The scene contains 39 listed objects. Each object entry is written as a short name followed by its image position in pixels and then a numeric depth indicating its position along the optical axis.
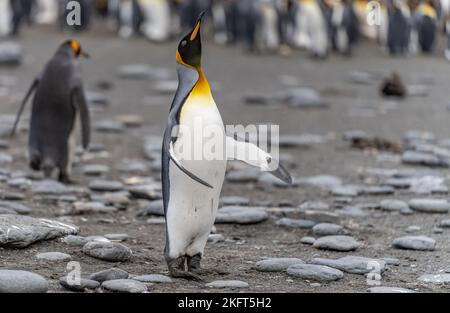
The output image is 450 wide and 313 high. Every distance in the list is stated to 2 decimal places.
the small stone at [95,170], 13.73
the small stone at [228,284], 7.13
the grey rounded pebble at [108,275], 7.06
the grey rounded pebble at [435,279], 7.62
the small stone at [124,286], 6.70
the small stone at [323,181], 12.87
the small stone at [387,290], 6.96
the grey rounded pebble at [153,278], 7.17
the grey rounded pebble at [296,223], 10.15
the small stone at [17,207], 10.19
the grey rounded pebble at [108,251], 7.96
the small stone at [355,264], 7.85
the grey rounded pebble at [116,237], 9.13
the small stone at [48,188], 11.98
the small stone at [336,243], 8.92
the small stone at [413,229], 10.08
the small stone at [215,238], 9.48
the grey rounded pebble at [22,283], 6.34
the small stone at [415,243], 9.05
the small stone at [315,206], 11.28
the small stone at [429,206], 10.93
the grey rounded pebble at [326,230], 9.68
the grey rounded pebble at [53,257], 7.80
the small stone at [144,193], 11.97
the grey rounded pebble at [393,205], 11.16
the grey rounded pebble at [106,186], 12.39
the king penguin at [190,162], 7.45
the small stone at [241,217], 10.22
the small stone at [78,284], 6.69
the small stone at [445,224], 10.11
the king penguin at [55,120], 12.98
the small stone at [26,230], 7.94
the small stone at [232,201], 11.67
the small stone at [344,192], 12.20
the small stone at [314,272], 7.49
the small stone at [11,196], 11.14
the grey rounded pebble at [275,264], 7.86
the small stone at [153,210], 10.74
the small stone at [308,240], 9.30
